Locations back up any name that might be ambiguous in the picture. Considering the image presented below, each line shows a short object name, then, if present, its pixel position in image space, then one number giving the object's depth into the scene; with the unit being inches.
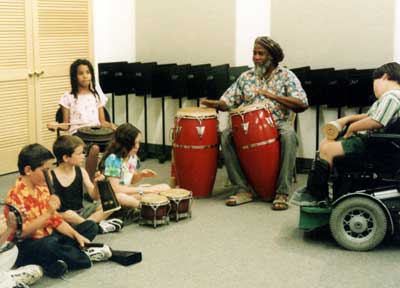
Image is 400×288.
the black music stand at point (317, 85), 230.8
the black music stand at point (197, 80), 250.2
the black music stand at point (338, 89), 228.4
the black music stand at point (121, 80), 267.7
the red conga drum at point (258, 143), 196.5
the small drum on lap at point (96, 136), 207.3
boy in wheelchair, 161.9
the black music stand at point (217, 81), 245.6
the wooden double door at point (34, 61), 237.8
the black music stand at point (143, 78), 263.9
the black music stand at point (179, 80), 255.9
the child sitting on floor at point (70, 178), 162.6
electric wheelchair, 158.2
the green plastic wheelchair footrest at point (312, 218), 164.6
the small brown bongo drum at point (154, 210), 177.5
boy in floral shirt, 140.6
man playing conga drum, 200.2
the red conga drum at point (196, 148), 204.4
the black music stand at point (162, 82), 260.5
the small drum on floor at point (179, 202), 182.1
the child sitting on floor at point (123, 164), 182.4
